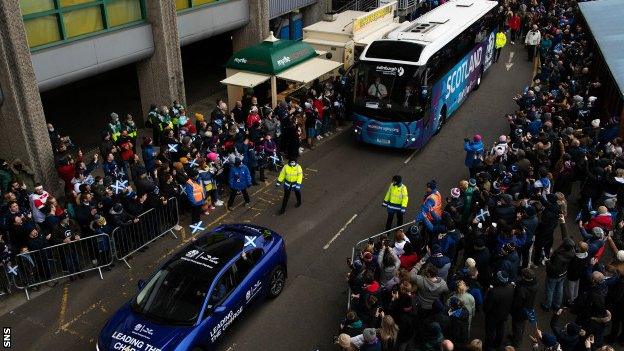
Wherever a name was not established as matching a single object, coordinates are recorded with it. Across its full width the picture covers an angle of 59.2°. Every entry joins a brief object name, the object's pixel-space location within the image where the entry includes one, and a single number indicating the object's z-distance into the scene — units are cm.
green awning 1838
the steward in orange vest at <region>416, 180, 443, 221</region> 1084
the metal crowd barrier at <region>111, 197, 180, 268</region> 1157
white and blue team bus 1550
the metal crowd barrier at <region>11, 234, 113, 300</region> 1058
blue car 826
